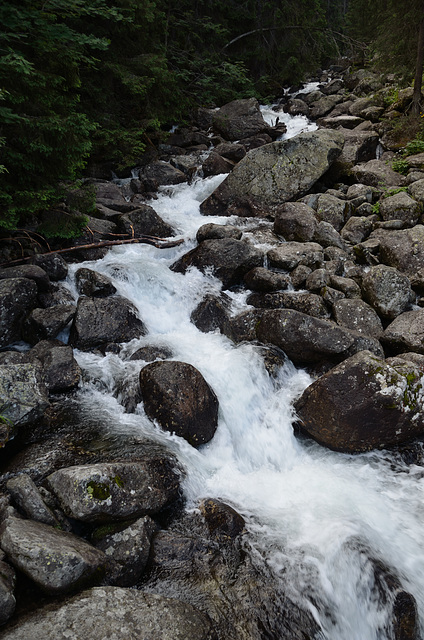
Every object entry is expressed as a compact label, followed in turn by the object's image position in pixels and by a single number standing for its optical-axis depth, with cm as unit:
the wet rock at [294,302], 797
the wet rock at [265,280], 879
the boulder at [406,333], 700
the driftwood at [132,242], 943
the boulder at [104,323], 716
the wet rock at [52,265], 816
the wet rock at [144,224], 1104
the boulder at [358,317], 762
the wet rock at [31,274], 734
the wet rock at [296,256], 930
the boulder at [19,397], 460
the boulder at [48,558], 300
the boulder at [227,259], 943
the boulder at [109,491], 379
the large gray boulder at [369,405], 552
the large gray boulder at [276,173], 1264
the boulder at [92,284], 814
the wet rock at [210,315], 839
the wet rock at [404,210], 1043
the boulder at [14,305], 677
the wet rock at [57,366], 610
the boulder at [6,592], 273
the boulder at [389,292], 796
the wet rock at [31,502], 363
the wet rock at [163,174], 1509
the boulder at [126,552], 353
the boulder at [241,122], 1891
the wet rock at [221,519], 432
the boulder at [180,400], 561
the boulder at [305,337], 685
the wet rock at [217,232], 1047
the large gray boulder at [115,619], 274
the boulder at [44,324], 687
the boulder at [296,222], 1057
